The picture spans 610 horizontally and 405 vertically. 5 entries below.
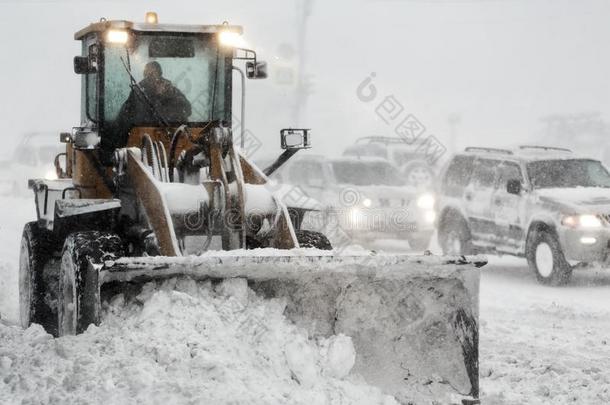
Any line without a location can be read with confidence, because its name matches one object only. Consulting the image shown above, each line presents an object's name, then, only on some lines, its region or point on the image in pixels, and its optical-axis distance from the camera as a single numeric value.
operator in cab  15.29
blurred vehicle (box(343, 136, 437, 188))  45.25
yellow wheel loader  11.67
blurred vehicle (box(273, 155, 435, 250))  30.56
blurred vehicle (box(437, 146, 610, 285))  23.94
